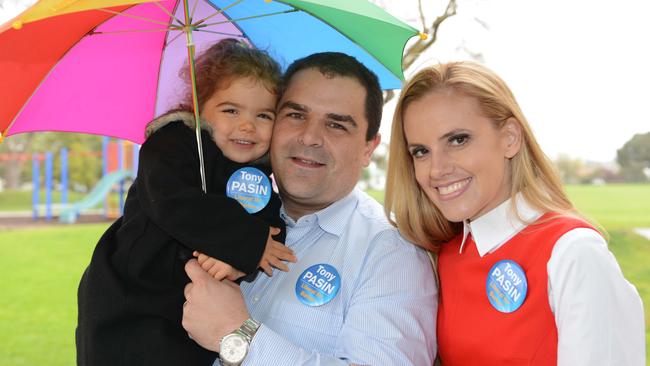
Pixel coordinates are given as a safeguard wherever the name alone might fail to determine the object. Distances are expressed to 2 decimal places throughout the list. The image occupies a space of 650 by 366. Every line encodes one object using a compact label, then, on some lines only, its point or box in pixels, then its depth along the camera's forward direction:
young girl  2.32
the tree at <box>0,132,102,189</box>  25.61
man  2.29
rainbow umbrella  2.45
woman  1.83
